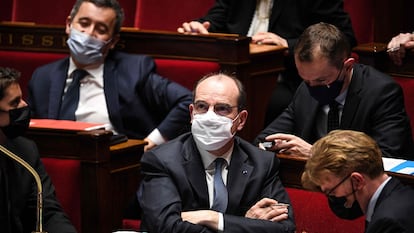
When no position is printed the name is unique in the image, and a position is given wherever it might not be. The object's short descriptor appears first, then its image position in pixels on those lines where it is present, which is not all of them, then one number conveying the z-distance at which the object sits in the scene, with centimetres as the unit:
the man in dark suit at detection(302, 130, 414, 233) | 1127
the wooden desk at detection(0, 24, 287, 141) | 1256
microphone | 1135
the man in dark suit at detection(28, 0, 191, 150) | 1254
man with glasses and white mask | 1160
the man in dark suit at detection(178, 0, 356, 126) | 1275
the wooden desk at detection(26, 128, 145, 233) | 1202
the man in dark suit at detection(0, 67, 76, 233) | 1175
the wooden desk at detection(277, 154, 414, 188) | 1180
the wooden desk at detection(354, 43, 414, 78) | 1237
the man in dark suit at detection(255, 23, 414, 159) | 1197
